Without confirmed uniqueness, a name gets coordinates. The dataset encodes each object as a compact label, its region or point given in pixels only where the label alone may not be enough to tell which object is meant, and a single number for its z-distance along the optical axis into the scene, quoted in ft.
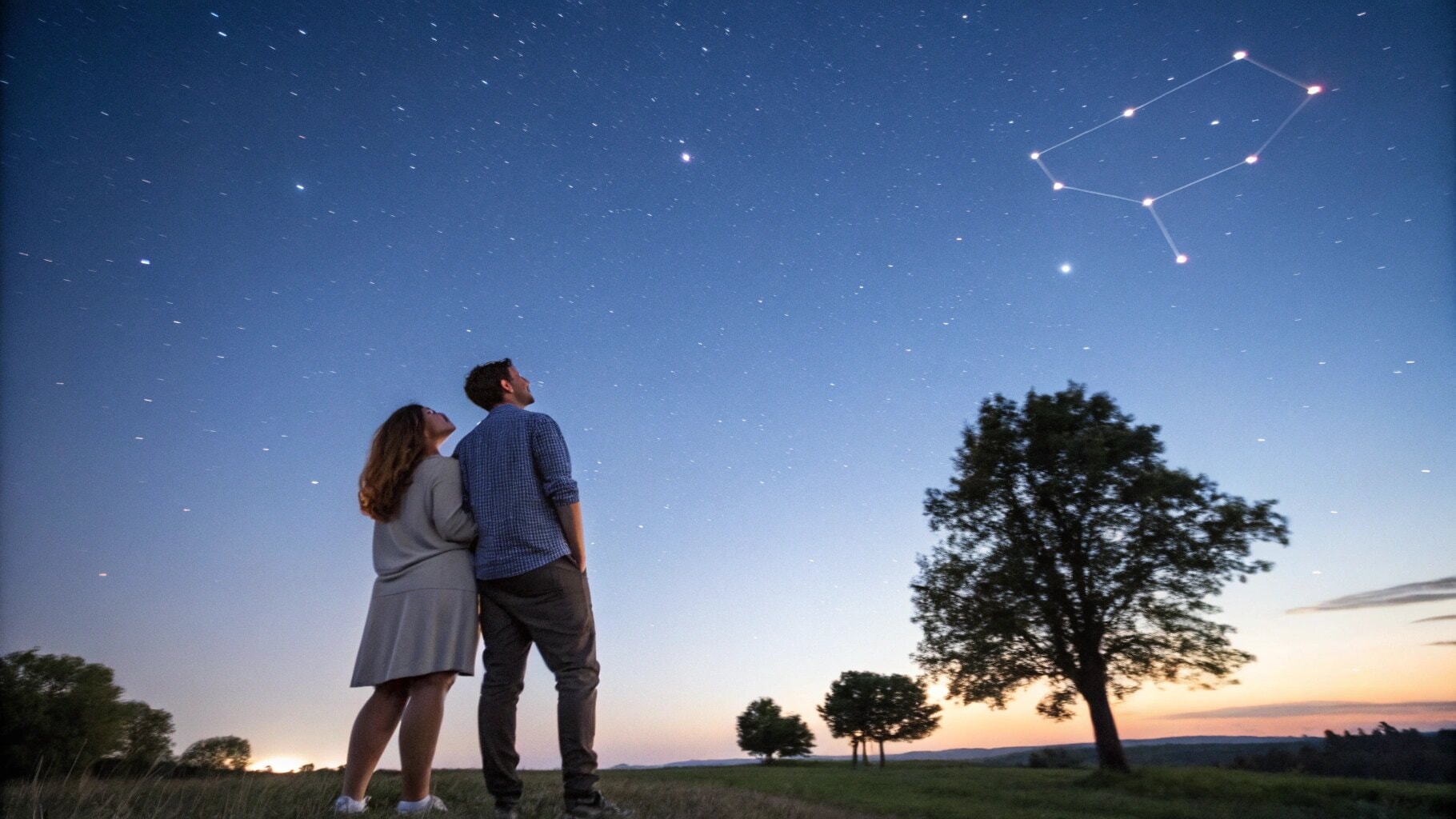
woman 11.91
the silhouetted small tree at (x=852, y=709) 180.34
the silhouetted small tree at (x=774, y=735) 201.77
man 12.46
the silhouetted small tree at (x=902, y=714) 177.78
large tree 53.31
